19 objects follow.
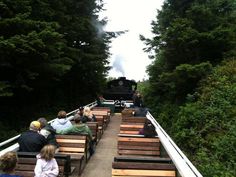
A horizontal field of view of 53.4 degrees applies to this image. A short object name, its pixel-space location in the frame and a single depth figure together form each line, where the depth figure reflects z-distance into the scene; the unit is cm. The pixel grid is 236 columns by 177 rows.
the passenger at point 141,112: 1166
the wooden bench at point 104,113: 1224
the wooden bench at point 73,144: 662
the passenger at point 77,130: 711
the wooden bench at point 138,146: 673
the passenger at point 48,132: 615
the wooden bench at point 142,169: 460
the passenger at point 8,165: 320
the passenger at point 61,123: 711
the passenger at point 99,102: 1724
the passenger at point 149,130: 744
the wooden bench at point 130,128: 875
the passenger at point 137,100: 1427
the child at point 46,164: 426
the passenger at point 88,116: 942
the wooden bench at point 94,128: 849
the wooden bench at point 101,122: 1070
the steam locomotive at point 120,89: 2058
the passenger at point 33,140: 539
